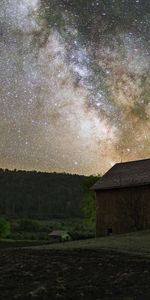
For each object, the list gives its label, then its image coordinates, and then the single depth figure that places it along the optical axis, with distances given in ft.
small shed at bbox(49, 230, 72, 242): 160.86
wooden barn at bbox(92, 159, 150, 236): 89.54
